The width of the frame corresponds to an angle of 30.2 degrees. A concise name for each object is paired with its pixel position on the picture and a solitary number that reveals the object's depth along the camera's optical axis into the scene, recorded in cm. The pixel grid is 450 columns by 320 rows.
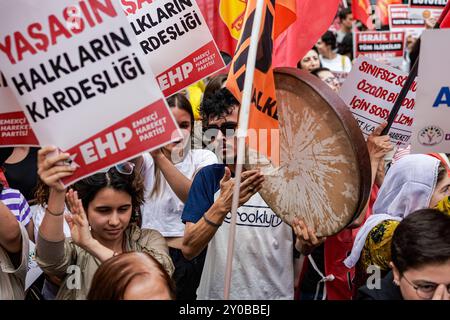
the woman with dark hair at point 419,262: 332
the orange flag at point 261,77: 363
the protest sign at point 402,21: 1133
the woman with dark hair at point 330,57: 1178
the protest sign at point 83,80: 325
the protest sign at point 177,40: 465
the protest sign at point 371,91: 507
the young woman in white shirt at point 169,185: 518
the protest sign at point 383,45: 1014
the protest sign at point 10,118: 382
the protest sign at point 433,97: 396
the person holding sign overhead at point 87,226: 337
